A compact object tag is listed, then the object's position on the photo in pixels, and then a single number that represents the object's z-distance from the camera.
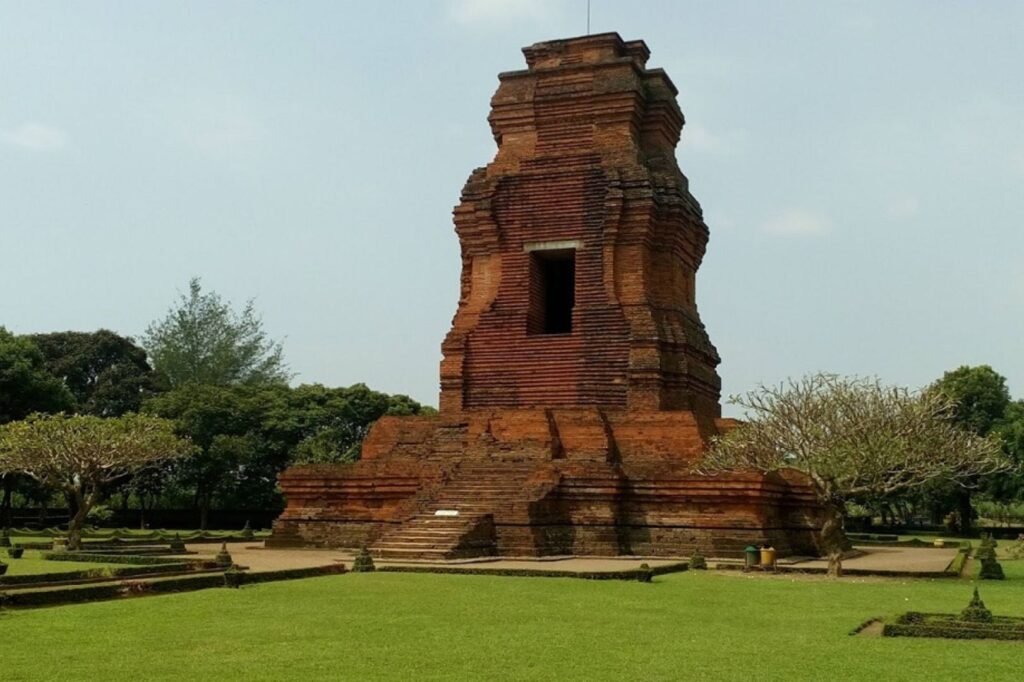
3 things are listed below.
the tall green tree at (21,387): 38.28
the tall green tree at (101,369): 50.84
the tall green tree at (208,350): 55.34
